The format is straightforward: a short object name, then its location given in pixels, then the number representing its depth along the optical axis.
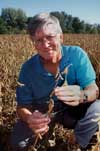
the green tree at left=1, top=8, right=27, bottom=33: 44.88
